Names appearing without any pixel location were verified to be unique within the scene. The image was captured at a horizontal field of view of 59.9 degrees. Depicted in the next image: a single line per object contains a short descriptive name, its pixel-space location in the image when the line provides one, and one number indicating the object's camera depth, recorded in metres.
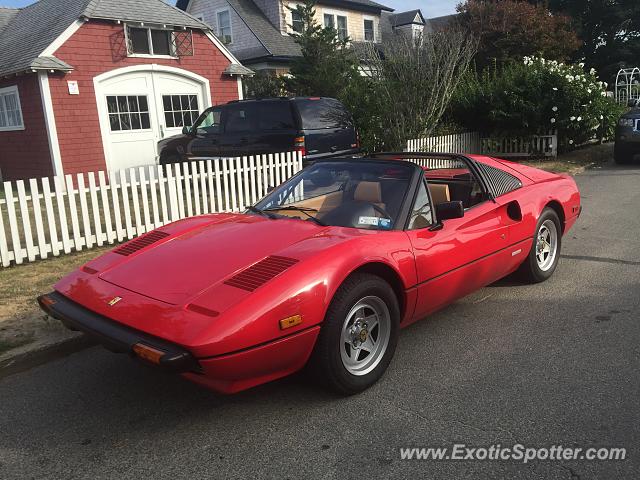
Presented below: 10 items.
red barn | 13.38
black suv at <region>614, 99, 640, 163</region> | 13.73
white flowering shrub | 14.82
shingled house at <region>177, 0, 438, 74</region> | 22.92
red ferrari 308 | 2.73
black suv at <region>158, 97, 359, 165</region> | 10.25
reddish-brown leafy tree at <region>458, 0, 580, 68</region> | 22.14
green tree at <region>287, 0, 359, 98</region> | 15.35
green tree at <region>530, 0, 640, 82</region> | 37.66
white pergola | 24.93
